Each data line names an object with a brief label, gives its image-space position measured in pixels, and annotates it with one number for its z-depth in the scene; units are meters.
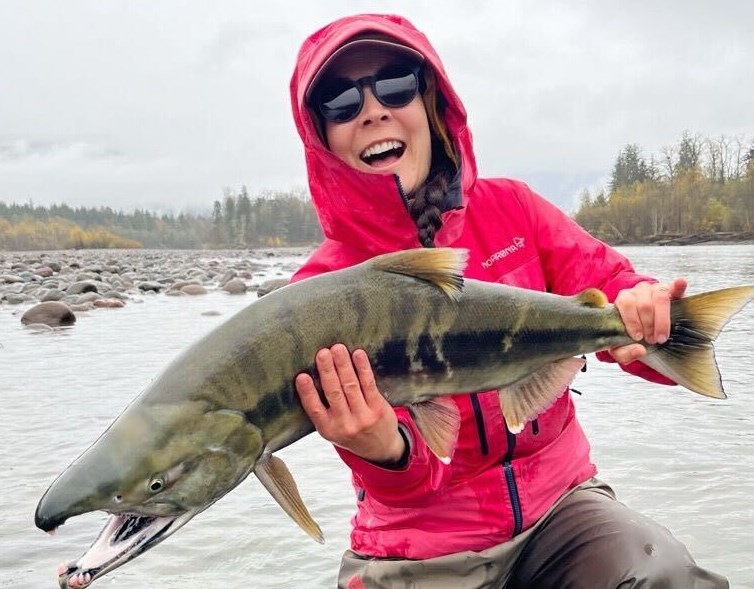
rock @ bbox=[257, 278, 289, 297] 19.23
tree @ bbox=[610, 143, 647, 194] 90.50
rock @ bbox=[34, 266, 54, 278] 28.69
